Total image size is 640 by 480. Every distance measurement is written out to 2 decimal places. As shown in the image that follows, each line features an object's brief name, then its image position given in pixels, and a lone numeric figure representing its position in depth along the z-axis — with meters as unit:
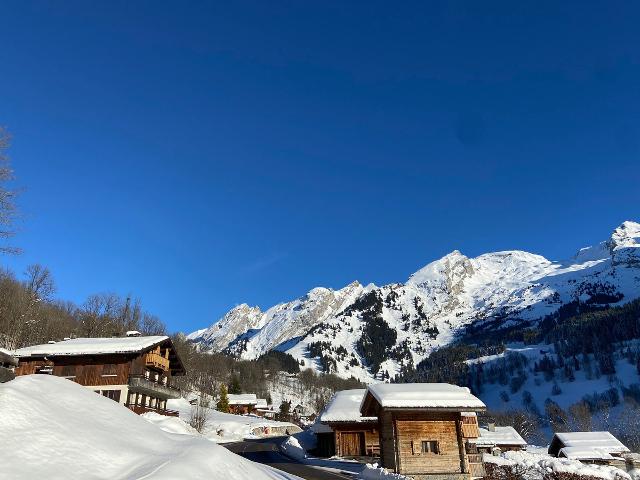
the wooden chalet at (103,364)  48.22
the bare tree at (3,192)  21.20
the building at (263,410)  128.25
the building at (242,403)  117.94
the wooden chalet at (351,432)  45.56
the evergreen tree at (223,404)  98.95
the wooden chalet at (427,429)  29.75
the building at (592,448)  67.50
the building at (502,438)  84.02
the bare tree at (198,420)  57.38
